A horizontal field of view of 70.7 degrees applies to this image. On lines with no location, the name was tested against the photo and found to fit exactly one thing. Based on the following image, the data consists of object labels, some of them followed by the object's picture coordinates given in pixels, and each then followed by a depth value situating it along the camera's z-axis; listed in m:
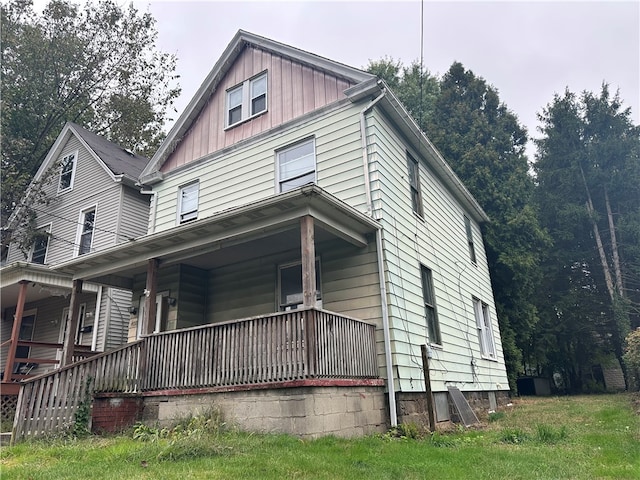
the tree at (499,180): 17.97
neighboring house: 13.20
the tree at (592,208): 22.81
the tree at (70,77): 19.98
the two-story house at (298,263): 6.69
